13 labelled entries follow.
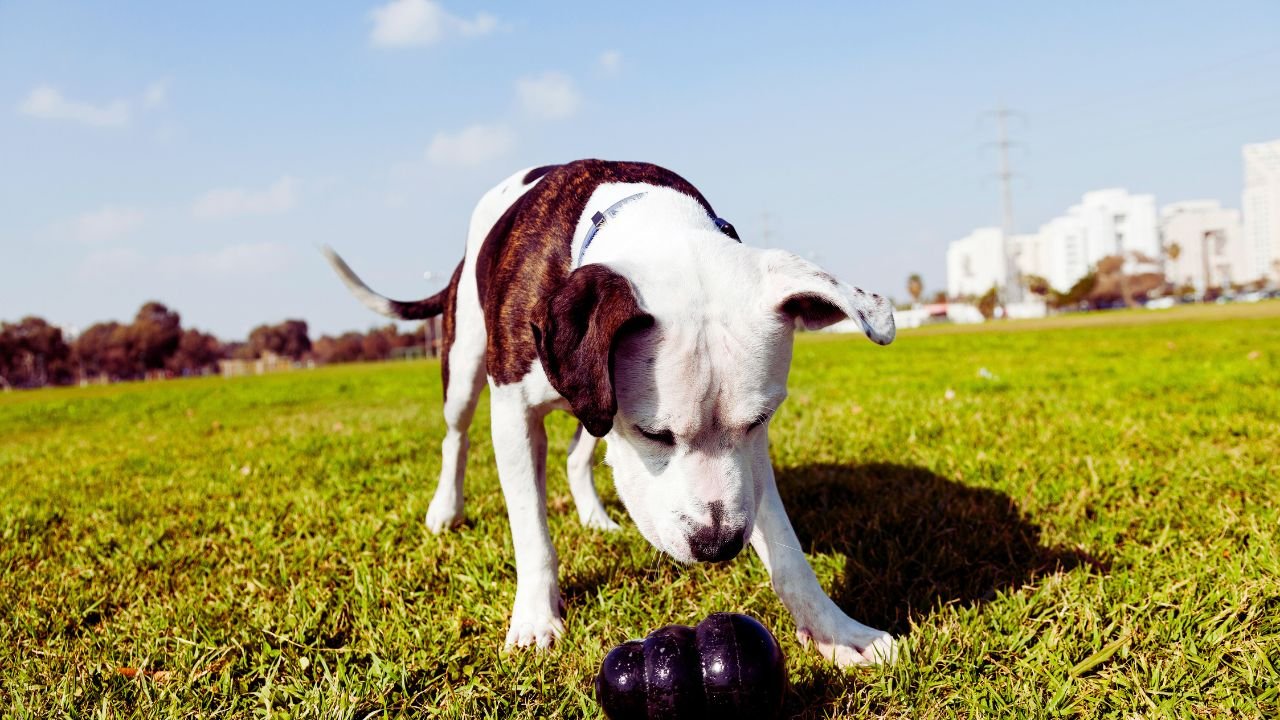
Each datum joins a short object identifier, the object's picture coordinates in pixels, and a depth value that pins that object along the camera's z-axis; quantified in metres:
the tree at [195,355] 101.94
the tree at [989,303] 106.88
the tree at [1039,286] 122.06
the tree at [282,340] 109.00
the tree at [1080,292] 112.44
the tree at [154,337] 94.25
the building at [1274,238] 193.75
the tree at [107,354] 93.94
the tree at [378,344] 108.12
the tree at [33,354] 85.50
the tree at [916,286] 148.50
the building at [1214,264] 186.25
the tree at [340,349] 109.81
